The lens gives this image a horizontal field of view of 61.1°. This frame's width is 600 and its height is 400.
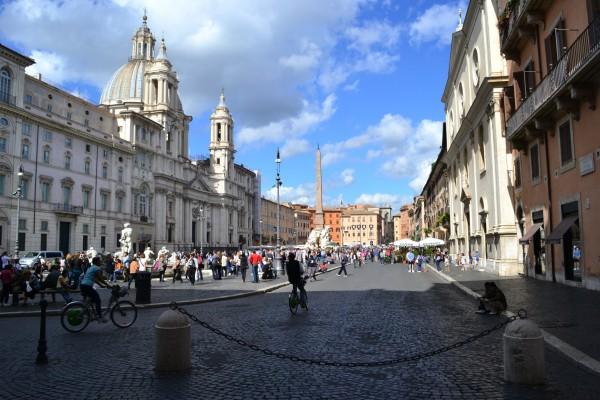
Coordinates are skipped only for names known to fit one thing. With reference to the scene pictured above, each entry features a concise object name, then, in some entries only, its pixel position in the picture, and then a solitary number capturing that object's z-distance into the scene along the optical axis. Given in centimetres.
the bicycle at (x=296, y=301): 1290
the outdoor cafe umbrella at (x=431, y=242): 4191
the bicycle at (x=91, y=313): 1037
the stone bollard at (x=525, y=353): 579
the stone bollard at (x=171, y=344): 674
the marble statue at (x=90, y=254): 3370
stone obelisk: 7006
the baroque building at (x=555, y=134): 1490
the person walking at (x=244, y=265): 2623
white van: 3706
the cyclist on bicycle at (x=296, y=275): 1310
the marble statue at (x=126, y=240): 3825
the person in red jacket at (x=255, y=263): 2488
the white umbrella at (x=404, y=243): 4582
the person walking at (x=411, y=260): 3444
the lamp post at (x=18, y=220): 4272
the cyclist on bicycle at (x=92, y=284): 1077
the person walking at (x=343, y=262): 3200
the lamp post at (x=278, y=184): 3544
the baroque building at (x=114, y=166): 4769
